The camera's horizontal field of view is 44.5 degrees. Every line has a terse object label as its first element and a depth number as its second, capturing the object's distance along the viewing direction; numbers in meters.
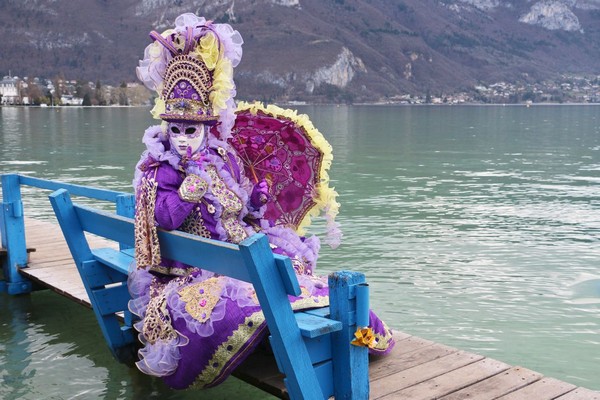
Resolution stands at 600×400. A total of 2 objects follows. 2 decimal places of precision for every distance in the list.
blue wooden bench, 3.32
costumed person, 4.25
